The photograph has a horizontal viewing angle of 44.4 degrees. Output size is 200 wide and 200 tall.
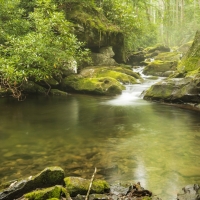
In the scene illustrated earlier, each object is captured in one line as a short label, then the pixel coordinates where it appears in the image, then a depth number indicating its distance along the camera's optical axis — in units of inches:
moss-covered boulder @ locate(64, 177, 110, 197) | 131.6
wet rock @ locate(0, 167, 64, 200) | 127.7
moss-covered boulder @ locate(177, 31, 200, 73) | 535.0
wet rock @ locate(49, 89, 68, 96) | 569.0
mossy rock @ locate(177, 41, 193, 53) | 1232.2
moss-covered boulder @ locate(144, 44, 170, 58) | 1108.4
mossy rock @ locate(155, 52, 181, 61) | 954.1
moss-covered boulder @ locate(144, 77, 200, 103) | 420.8
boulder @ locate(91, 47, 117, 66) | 738.6
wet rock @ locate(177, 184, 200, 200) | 132.4
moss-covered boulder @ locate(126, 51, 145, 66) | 949.8
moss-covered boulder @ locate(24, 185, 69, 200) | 119.8
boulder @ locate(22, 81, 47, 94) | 566.9
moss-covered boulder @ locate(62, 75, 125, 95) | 548.7
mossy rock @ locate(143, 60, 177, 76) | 778.2
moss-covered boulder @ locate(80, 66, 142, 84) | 628.4
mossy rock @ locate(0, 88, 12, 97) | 533.2
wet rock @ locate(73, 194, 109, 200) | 129.0
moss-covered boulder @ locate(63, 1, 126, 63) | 649.0
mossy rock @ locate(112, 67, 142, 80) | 687.7
